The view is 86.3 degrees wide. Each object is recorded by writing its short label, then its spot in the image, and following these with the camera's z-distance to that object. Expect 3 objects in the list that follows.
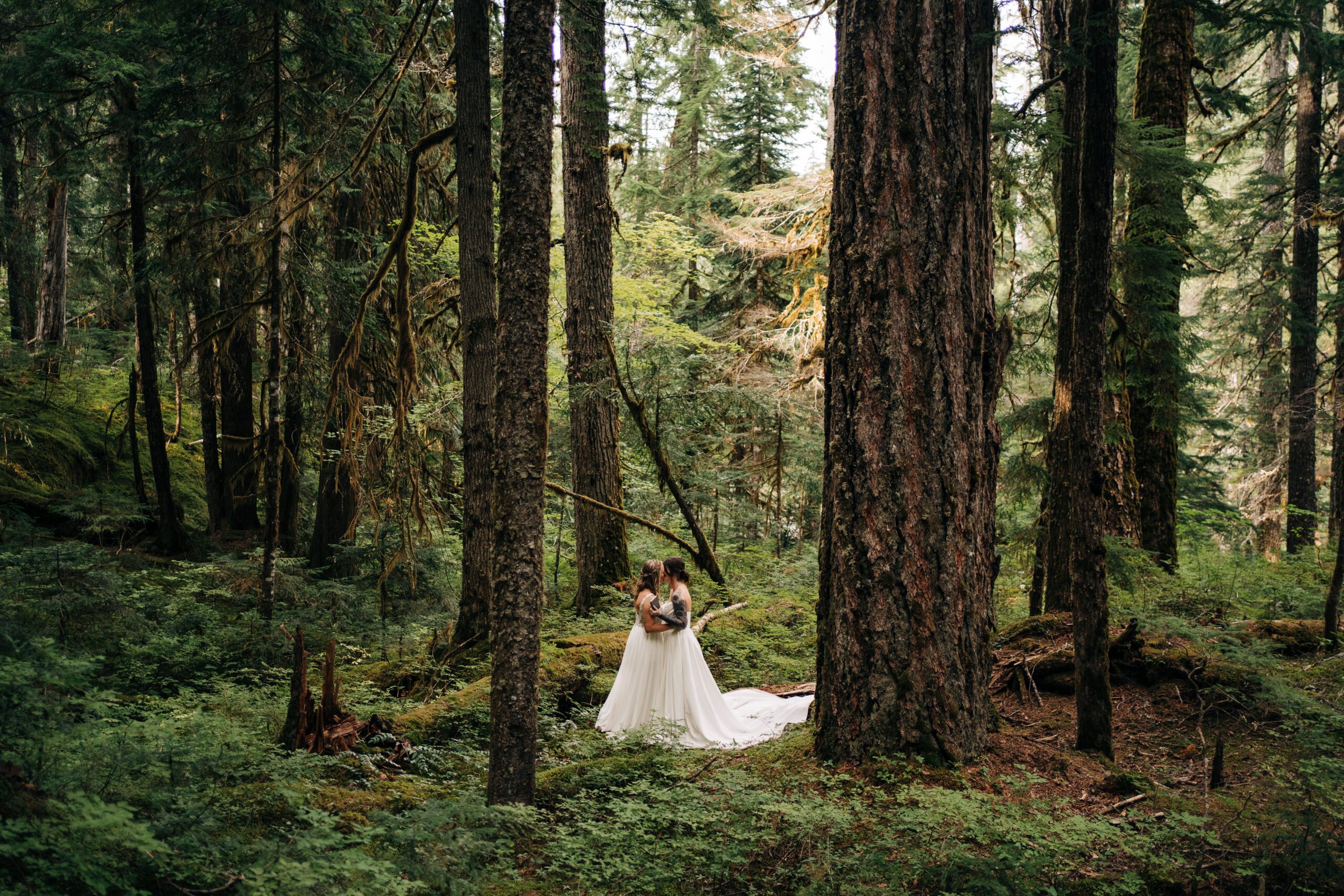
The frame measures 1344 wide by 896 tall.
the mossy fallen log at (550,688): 6.14
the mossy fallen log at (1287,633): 7.20
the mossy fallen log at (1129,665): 6.26
